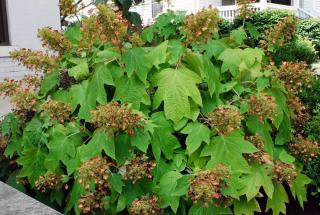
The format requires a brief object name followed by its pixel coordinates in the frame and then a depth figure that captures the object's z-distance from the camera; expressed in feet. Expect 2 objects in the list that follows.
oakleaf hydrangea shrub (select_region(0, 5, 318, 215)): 7.47
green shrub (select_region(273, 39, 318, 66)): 12.29
